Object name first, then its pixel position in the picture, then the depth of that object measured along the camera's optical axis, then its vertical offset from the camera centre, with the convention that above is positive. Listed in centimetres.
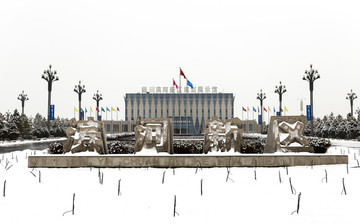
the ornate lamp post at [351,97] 5295 +372
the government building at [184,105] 8675 +378
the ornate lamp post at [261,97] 5400 +385
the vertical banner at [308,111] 3819 +94
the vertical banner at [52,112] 4302 +87
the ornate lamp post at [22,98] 5136 +338
